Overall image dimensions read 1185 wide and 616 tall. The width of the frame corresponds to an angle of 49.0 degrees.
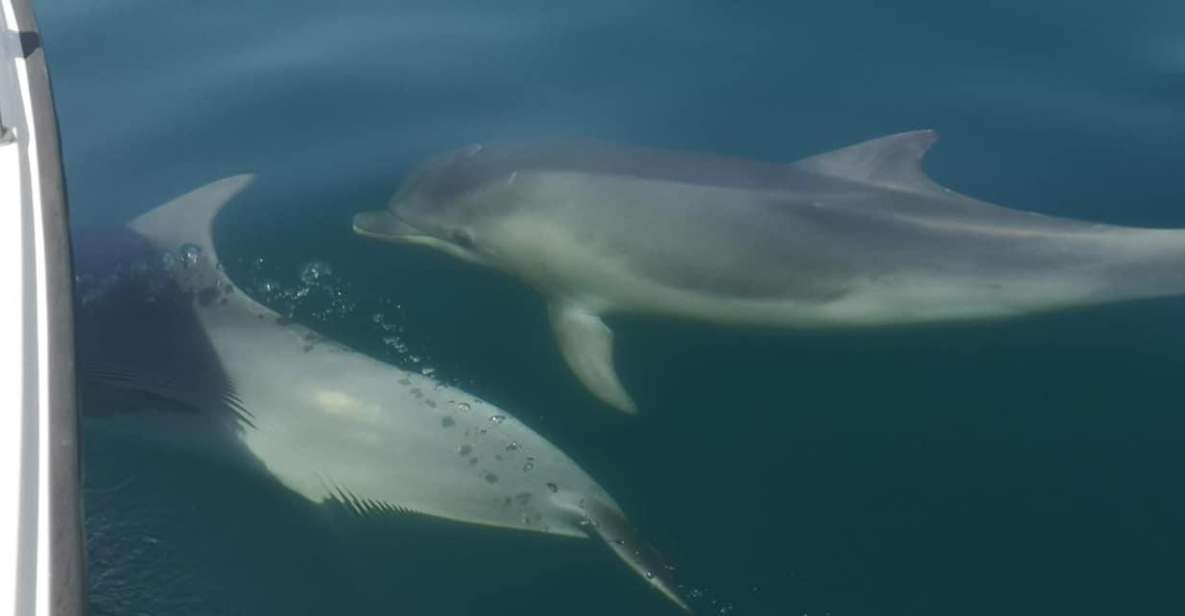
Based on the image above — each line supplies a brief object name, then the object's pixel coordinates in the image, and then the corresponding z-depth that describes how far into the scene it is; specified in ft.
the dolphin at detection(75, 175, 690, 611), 20.95
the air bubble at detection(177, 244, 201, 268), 25.76
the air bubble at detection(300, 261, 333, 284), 26.12
